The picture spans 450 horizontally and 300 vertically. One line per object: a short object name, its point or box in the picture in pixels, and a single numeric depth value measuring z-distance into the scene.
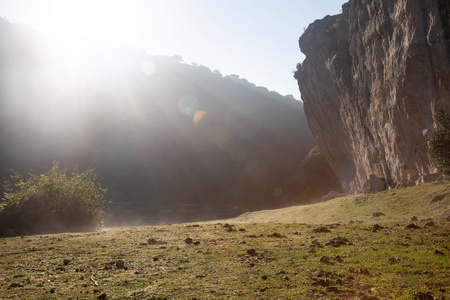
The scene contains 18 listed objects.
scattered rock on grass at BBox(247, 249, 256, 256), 9.43
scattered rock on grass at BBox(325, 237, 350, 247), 10.18
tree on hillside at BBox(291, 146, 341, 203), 66.79
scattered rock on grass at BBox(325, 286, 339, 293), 5.96
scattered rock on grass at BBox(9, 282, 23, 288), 6.88
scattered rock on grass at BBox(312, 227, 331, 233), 13.59
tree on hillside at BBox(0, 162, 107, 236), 21.55
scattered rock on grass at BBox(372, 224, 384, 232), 12.49
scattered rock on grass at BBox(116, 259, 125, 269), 8.40
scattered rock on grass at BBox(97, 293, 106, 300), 5.99
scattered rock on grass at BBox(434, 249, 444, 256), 8.03
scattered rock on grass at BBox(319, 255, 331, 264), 7.97
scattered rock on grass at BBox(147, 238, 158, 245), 12.11
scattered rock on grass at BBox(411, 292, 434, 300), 5.33
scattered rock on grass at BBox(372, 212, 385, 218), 18.84
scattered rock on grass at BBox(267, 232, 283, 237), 12.94
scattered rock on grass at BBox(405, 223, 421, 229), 12.33
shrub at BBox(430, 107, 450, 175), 20.28
